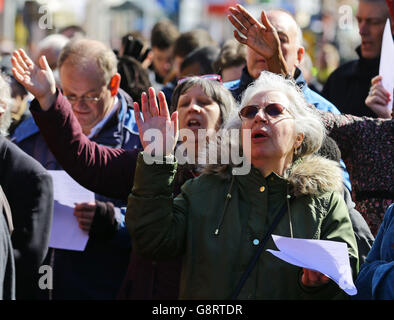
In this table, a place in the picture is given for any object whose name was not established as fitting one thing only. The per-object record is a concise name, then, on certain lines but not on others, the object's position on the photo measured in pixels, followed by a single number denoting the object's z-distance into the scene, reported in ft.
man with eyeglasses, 33.35
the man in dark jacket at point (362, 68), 40.78
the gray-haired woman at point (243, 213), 24.38
